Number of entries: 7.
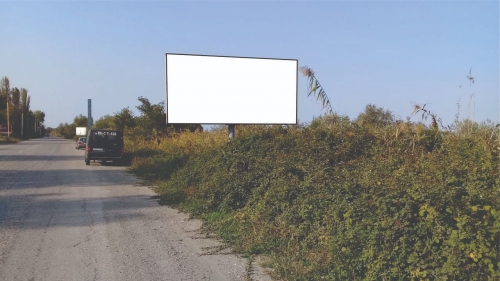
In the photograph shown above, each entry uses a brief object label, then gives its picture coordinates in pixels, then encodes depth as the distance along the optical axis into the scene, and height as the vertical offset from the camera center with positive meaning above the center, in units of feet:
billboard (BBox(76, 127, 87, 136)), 284.69 +2.74
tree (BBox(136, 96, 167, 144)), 106.57 +3.74
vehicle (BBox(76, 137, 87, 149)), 153.15 -2.53
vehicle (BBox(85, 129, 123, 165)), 83.82 -1.73
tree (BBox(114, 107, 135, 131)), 146.10 +5.34
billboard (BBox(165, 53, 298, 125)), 54.75 +8.00
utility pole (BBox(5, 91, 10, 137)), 282.52 +6.10
